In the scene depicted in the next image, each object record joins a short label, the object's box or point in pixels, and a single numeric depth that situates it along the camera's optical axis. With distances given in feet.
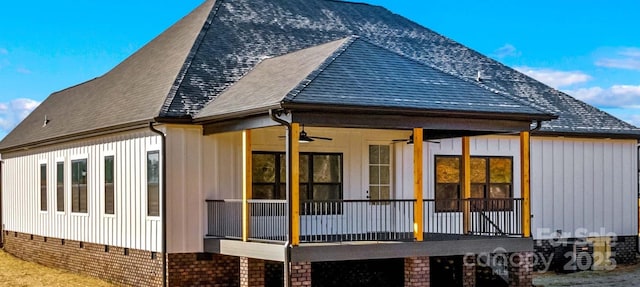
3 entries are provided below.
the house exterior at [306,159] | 59.62
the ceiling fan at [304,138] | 65.21
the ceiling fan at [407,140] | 73.59
